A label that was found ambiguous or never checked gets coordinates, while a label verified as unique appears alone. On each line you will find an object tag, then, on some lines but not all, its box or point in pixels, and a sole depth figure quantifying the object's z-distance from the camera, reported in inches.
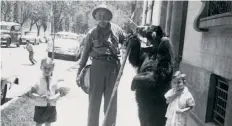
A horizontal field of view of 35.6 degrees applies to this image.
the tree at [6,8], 1894.7
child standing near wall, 166.9
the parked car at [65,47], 969.5
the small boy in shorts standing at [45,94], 190.7
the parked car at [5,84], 327.9
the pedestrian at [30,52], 761.0
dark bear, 166.2
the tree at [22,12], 2218.8
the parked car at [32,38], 1752.0
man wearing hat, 183.8
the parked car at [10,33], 1248.8
